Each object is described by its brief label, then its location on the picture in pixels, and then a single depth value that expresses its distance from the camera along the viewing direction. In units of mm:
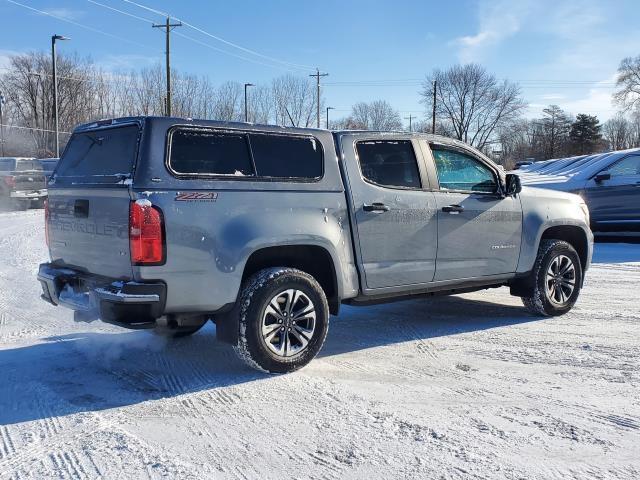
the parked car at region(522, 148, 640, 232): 11398
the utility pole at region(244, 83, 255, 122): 45850
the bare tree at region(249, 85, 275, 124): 46125
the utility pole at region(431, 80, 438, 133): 61250
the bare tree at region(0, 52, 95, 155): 54594
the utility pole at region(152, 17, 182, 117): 34812
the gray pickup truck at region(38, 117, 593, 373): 4047
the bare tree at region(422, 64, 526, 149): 73188
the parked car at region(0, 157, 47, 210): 19859
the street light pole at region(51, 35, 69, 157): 33219
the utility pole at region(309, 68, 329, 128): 48719
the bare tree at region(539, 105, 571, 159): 82250
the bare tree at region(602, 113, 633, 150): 87375
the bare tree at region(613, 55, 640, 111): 68375
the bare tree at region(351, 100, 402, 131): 58688
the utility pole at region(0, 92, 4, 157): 41781
